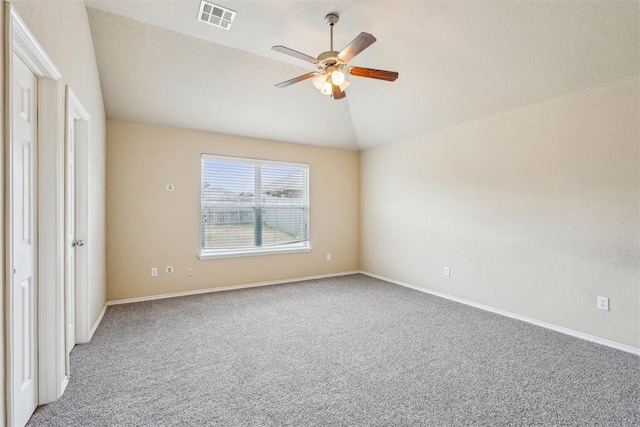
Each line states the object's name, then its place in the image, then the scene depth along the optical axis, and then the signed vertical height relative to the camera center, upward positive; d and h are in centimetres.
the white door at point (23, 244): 159 -20
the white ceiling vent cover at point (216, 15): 283 +188
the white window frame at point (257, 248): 469 -63
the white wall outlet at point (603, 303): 291 -87
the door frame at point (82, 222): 283 -11
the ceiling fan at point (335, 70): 245 +127
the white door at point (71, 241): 220 -27
